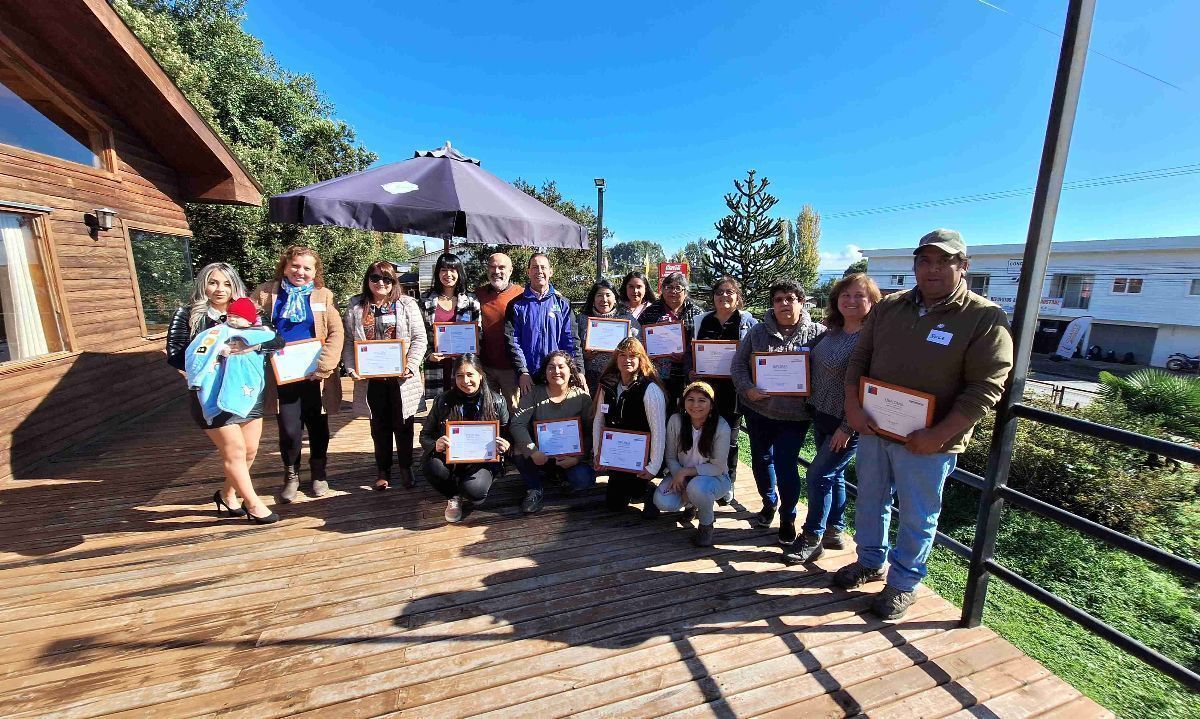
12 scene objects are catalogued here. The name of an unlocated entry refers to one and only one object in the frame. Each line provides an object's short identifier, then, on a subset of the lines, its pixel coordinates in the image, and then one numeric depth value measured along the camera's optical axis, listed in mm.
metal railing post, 2031
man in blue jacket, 3838
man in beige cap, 2107
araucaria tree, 14492
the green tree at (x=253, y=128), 13508
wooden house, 4500
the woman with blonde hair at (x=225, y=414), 3094
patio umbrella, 3447
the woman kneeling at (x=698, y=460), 3172
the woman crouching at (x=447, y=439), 3504
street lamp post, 13059
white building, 24562
